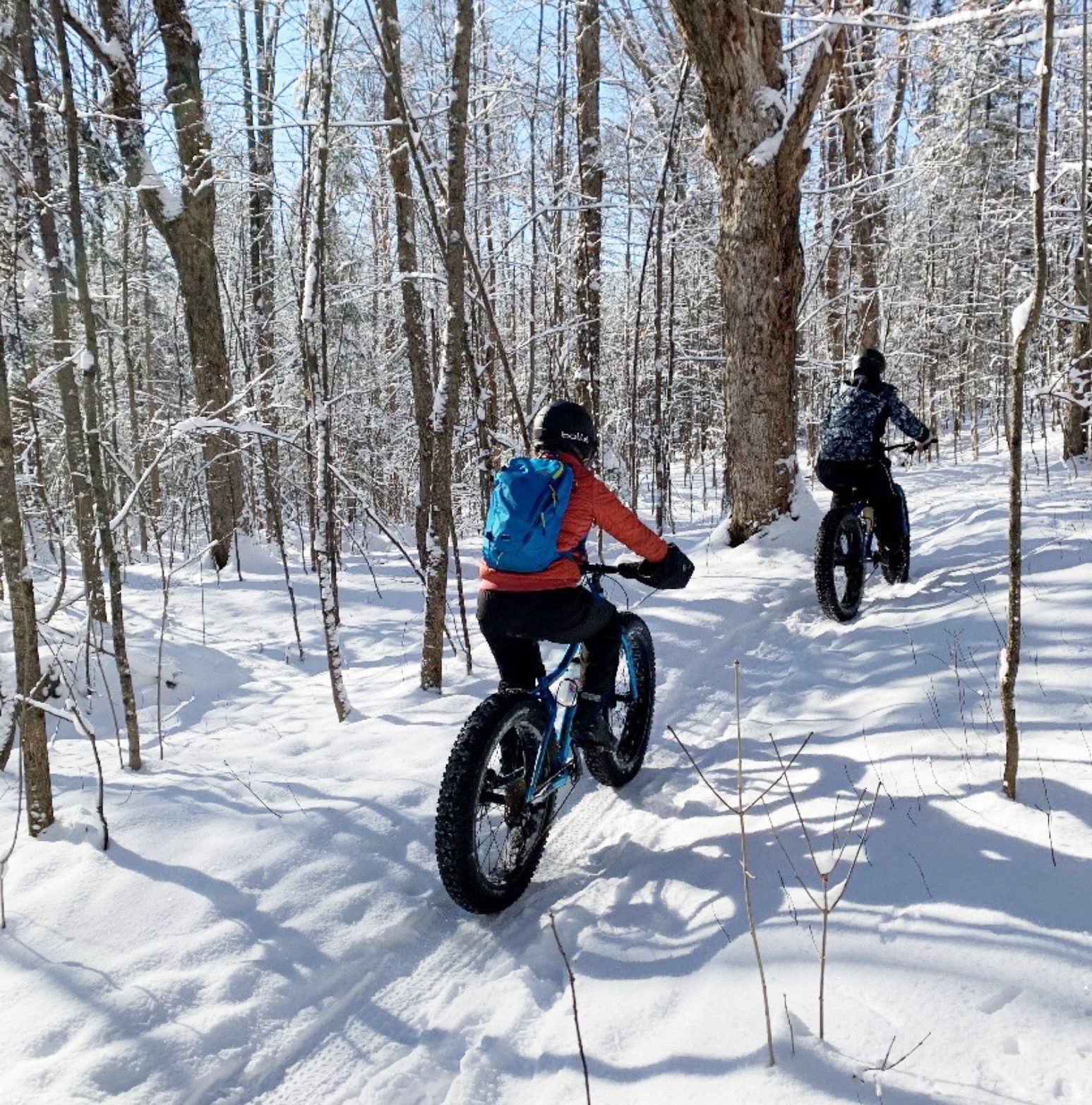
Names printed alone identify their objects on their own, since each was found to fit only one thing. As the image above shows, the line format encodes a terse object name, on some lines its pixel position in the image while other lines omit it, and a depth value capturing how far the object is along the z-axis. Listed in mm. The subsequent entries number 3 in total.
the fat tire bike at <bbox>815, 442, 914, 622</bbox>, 6168
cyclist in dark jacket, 6555
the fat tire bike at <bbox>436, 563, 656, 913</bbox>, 2965
